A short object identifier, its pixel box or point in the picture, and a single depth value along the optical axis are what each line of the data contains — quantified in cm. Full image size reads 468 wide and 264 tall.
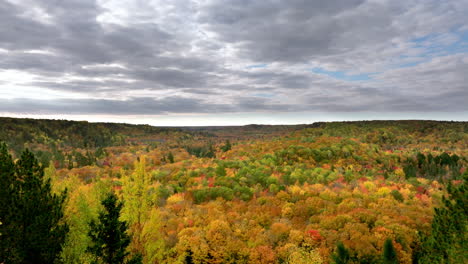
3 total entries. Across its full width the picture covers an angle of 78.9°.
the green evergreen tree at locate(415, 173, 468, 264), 2077
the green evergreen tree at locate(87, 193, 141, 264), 1667
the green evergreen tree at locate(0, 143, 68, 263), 1984
